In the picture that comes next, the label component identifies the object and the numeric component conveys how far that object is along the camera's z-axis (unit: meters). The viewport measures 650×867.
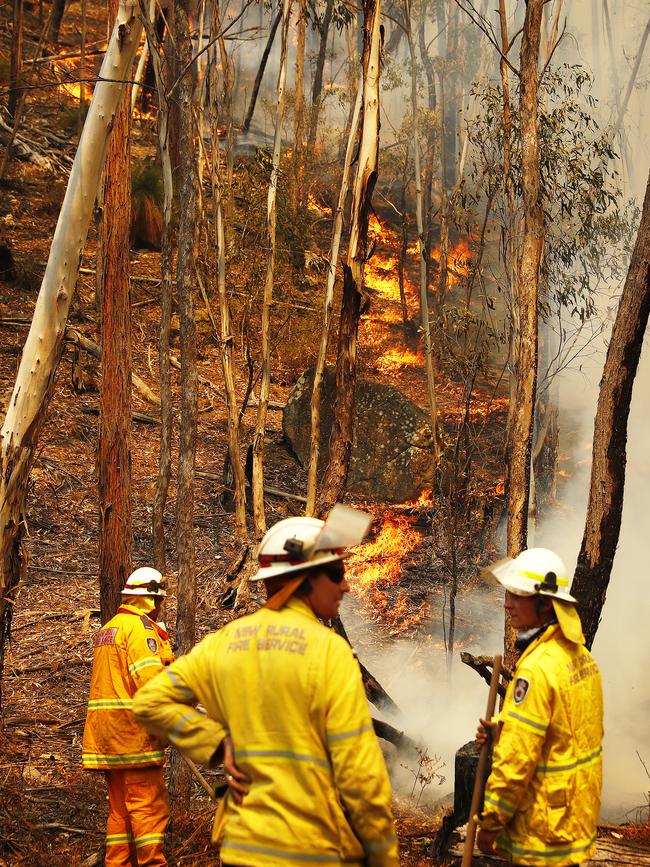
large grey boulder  15.88
